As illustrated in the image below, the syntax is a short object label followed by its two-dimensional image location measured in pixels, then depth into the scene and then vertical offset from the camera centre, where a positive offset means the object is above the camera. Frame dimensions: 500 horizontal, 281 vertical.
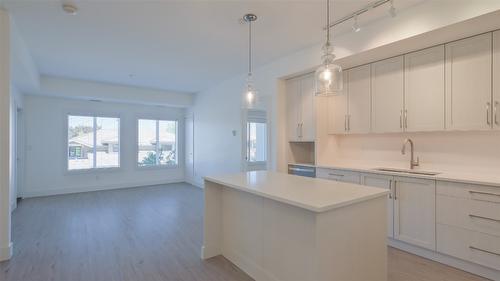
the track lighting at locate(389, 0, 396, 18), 2.26 +1.15
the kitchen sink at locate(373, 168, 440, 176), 2.93 -0.37
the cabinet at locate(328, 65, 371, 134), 3.66 +0.54
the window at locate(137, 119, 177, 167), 7.47 -0.05
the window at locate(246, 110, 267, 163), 5.27 +0.08
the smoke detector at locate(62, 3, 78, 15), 2.57 +1.36
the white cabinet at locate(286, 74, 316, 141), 4.07 +0.54
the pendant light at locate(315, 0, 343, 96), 2.22 +0.57
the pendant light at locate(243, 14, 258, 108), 3.03 +0.56
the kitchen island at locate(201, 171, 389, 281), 1.75 -0.71
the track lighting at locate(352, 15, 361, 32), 2.73 +1.33
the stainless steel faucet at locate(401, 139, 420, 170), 3.32 -0.23
